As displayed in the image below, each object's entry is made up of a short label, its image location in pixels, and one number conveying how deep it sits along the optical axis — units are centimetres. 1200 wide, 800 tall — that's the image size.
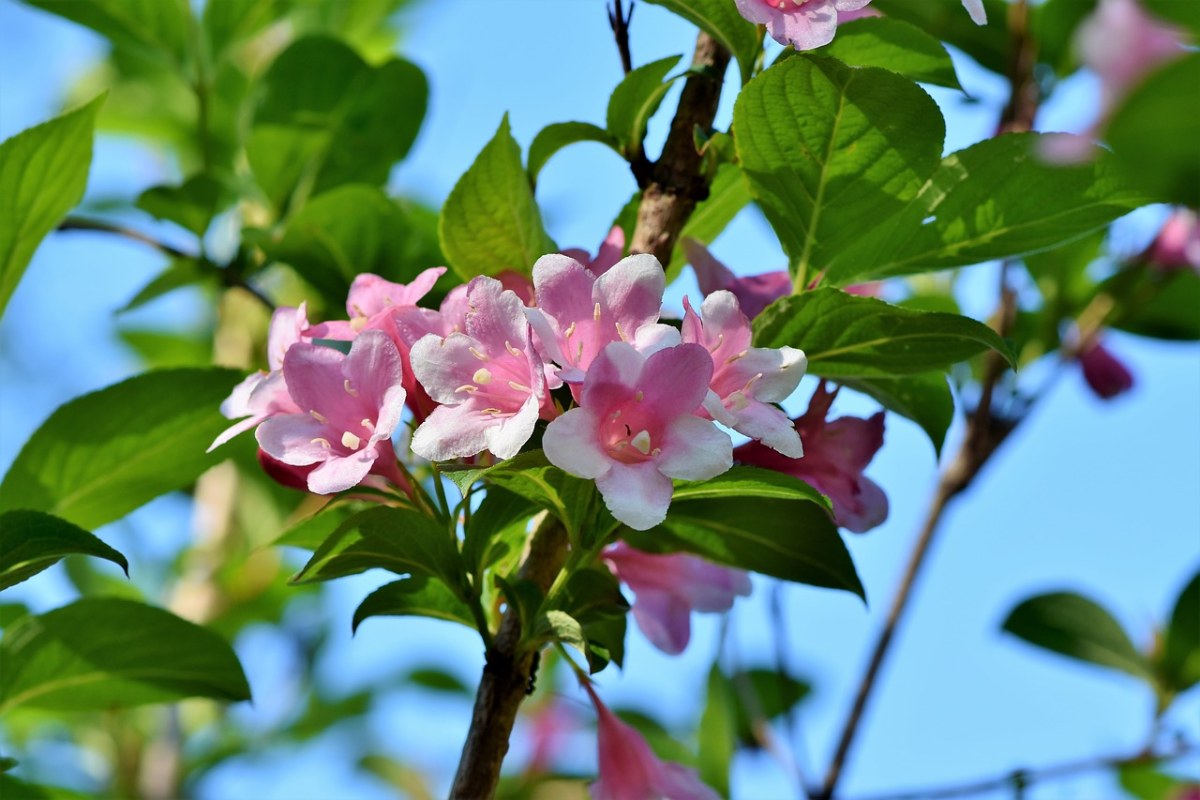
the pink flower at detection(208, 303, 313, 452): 68
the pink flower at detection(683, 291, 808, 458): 65
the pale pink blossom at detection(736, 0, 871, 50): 65
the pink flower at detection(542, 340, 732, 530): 63
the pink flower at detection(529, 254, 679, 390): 65
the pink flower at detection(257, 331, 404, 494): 66
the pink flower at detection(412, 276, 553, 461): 64
